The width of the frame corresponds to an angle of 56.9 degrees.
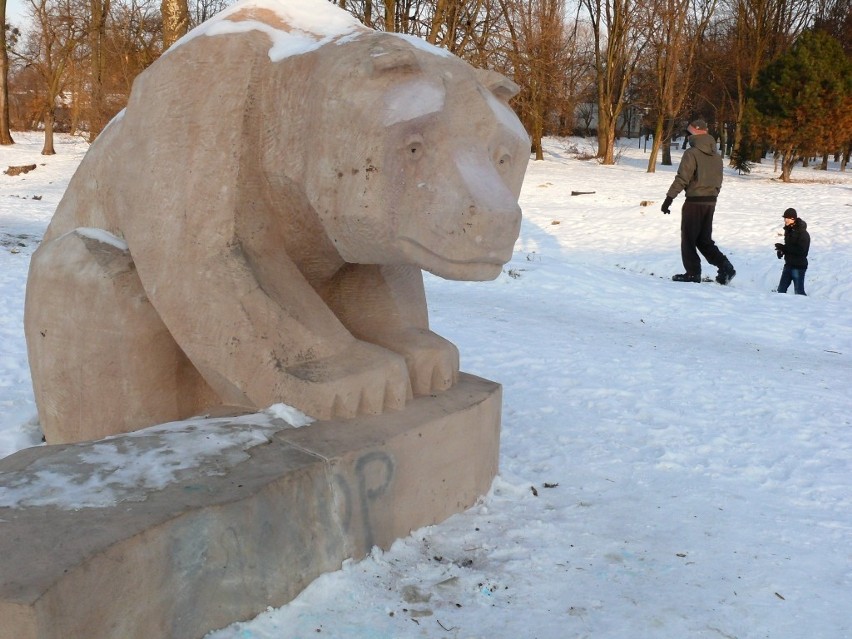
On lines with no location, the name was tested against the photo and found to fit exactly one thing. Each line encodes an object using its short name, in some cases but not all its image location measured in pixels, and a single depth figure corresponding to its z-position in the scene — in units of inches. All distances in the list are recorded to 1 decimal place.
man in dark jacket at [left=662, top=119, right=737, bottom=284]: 345.4
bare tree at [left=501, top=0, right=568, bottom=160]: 655.8
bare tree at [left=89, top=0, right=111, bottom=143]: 752.3
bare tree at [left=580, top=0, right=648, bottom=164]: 903.1
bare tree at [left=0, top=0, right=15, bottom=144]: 911.0
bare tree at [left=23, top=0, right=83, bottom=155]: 874.8
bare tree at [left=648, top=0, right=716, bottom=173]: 834.8
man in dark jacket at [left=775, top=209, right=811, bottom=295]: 351.3
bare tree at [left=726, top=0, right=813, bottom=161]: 1042.7
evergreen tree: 761.6
